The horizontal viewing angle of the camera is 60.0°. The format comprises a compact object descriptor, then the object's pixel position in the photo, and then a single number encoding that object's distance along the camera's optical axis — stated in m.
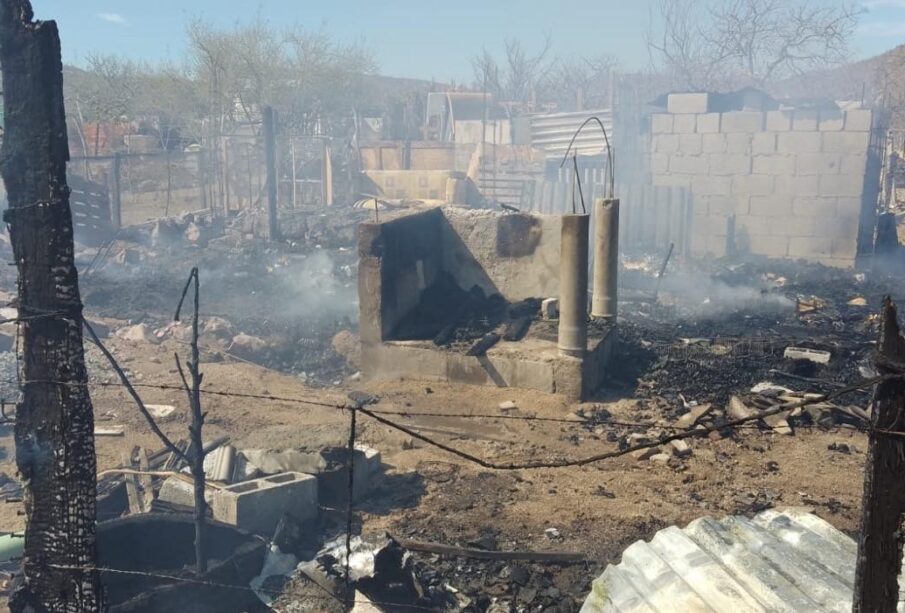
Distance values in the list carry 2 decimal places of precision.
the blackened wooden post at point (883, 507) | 2.73
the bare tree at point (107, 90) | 34.50
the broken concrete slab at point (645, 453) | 8.41
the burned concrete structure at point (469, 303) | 10.42
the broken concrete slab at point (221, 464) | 7.32
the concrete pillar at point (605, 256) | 10.90
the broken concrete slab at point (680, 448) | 8.49
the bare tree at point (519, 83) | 54.65
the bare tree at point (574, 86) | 51.25
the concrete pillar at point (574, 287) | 9.88
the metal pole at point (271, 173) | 19.64
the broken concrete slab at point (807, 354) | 10.72
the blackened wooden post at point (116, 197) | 20.30
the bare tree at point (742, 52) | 33.82
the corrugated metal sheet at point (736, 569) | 4.12
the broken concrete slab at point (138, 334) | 13.09
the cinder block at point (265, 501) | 6.50
